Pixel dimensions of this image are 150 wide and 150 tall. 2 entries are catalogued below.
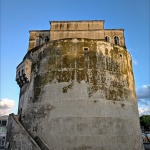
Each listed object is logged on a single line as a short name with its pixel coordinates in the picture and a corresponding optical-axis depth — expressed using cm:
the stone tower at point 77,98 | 1339
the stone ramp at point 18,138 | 1275
